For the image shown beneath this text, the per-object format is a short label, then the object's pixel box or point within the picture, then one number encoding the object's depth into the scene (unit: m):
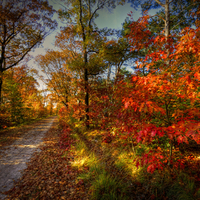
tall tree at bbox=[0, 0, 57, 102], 7.28
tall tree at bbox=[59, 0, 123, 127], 7.20
